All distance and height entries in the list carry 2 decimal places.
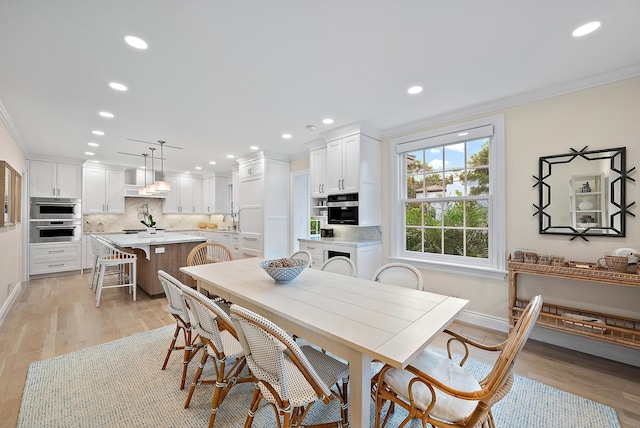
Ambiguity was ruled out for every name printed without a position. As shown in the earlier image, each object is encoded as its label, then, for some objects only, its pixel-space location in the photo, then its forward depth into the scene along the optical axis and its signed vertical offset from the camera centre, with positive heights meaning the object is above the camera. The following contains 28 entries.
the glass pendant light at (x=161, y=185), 4.73 +0.54
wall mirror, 2.38 +0.21
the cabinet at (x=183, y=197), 7.60 +0.57
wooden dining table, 1.22 -0.54
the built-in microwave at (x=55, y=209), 5.55 +0.16
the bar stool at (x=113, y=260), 3.93 -0.65
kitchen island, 4.26 -0.64
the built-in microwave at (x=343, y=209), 3.88 +0.11
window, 3.08 +0.23
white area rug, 1.72 -1.28
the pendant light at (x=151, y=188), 4.85 +0.50
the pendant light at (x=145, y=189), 5.18 +0.54
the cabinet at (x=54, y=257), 5.44 -0.84
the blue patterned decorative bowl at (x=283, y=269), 2.05 -0.40
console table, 2.15 -0.89
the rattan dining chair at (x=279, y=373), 1.19 -0.75
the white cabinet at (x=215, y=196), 7.82 +0.61
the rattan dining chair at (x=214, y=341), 1.54 -0.77
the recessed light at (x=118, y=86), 2.58 +1.24
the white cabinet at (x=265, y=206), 5.27 +0.20
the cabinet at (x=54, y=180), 5.54 +0.78
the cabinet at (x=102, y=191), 6.27 +0.61
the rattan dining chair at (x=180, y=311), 1.89 -0.70
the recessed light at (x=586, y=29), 1.78 +1.24
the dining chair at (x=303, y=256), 2.91 -0.44
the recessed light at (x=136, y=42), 1.93 +1.25
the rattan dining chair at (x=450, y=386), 1.08 -0.82
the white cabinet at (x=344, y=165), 3.79 +0.74
